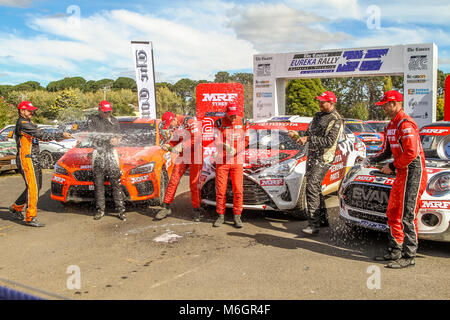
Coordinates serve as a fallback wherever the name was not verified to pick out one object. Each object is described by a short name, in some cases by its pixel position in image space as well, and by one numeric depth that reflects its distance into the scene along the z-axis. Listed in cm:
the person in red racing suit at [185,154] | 662
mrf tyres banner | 1348
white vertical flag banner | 1516
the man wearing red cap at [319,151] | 571
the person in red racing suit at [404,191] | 437
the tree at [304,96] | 4612
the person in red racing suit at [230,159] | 615
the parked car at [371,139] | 1455
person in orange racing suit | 623
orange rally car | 685
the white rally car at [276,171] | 618
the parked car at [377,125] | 1694
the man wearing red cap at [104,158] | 666
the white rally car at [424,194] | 452
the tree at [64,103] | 4700
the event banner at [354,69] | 1819
